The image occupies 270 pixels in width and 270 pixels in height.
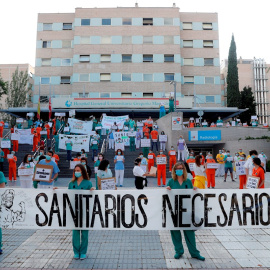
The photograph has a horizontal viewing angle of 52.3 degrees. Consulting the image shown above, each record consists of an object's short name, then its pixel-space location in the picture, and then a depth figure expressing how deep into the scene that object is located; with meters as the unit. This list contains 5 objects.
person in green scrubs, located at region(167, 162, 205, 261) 5.39
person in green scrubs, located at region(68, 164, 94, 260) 5.43
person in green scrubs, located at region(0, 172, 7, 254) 5.96
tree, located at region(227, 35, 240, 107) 47.28
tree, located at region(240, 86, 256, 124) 47.74
